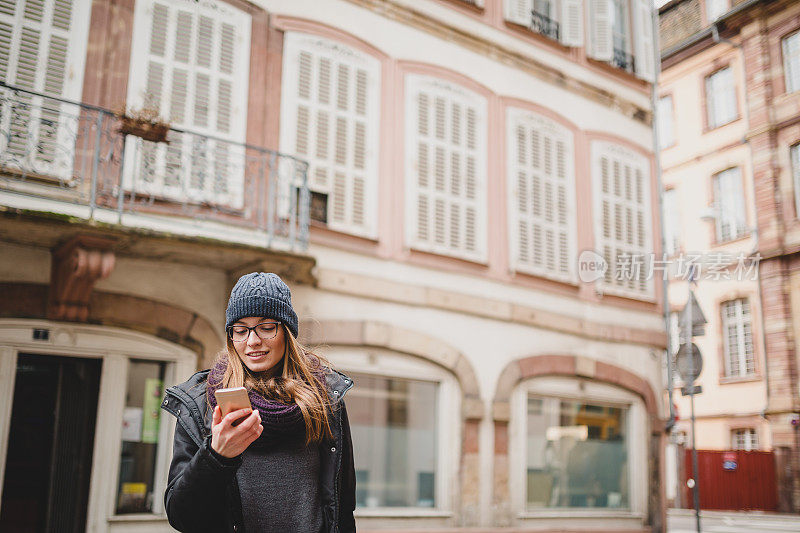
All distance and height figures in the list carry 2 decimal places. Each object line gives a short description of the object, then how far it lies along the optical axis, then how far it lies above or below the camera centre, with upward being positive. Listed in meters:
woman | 2.58 +0.07
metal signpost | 10.81 +1.39
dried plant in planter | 7.59 +2.82
